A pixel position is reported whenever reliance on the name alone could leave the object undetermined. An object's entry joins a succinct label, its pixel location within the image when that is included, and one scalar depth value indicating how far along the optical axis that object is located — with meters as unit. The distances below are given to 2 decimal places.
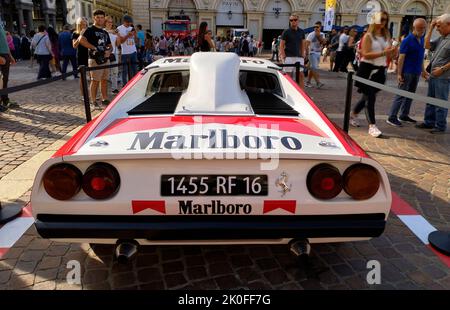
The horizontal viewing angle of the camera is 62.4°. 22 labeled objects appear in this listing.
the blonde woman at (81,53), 7.04
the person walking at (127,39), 8.68
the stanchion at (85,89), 4.70
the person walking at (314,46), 11.05
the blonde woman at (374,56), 5.47
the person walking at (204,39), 7.76
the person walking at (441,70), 5.45
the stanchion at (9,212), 3.06
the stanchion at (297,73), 5.45
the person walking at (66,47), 11.90
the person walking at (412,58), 5.87
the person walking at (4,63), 6.34
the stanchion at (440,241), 2.70
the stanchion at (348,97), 4.51
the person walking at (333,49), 15.74
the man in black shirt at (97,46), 6.93
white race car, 1.88
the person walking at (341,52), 13.17
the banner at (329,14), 22.08
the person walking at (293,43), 7.95
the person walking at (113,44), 8.59
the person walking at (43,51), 10.82
